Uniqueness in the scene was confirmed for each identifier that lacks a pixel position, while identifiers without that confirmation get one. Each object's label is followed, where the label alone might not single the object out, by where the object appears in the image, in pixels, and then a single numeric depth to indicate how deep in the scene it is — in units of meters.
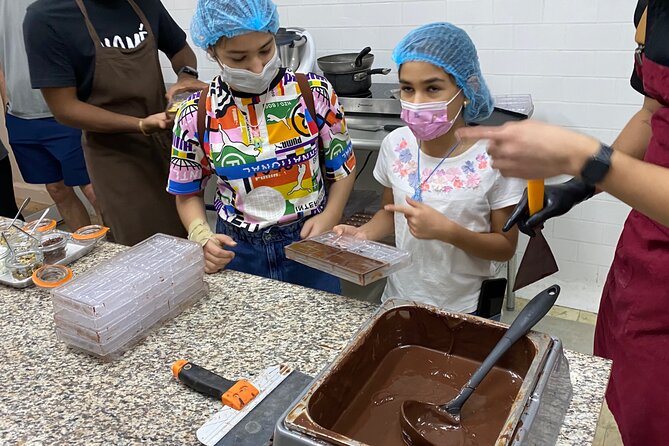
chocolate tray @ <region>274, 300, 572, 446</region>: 0.73
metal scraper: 0.84
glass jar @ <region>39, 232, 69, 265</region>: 1.37
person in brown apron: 1.96
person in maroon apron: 0.77
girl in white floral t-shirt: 1.37
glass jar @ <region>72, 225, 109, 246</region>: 1.45
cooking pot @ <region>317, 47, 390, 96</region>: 2.46
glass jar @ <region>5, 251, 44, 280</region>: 1.31
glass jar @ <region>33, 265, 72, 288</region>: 1.28
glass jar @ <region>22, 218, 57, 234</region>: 1.44
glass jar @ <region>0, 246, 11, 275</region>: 1.34
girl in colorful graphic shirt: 1.37
